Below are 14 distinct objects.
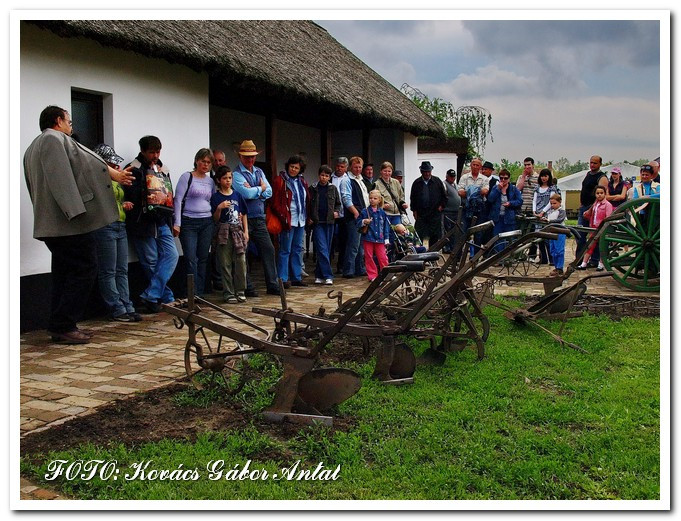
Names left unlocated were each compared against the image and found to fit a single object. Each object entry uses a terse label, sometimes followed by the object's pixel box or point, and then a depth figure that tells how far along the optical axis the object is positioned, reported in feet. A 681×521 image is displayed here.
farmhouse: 21.57
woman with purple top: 26.04
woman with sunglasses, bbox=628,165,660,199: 32.71
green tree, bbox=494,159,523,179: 100.09
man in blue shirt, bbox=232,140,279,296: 28.37
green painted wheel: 28.48
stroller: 31.58
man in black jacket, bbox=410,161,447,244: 41.47
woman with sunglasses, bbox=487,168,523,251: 39.88
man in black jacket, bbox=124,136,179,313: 23.68
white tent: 136.12
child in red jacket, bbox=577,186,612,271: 34.94
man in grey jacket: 18.70
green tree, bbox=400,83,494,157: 73.92
